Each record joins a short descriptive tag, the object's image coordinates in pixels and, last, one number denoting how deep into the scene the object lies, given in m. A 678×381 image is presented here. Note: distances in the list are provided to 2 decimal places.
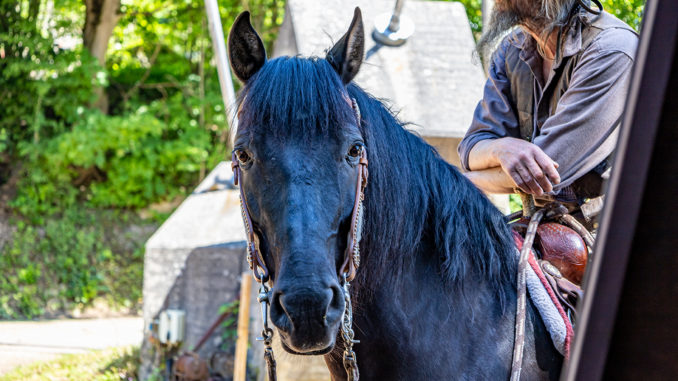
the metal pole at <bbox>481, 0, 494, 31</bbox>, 5.13
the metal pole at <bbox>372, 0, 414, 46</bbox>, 6.17
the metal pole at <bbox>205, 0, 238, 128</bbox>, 5.98
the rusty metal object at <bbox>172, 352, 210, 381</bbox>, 6.26
